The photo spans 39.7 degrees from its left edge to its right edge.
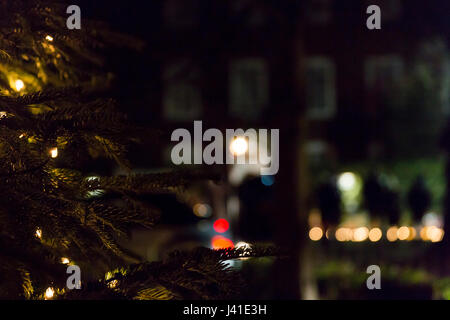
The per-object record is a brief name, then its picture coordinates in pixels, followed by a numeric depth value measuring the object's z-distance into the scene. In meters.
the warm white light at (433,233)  11.09
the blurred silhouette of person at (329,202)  10.41
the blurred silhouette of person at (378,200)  10.34
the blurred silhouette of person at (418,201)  9.97
